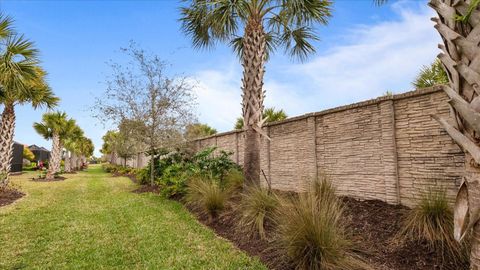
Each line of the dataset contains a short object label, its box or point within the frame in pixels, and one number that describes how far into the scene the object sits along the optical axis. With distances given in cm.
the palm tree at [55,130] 2031
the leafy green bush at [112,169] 3100
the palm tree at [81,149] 3478
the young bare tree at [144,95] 1240
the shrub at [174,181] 945
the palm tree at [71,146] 2795
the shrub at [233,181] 817
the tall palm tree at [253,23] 696
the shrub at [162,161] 1335
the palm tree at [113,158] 4175
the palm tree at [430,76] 845
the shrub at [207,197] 655
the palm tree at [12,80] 923
